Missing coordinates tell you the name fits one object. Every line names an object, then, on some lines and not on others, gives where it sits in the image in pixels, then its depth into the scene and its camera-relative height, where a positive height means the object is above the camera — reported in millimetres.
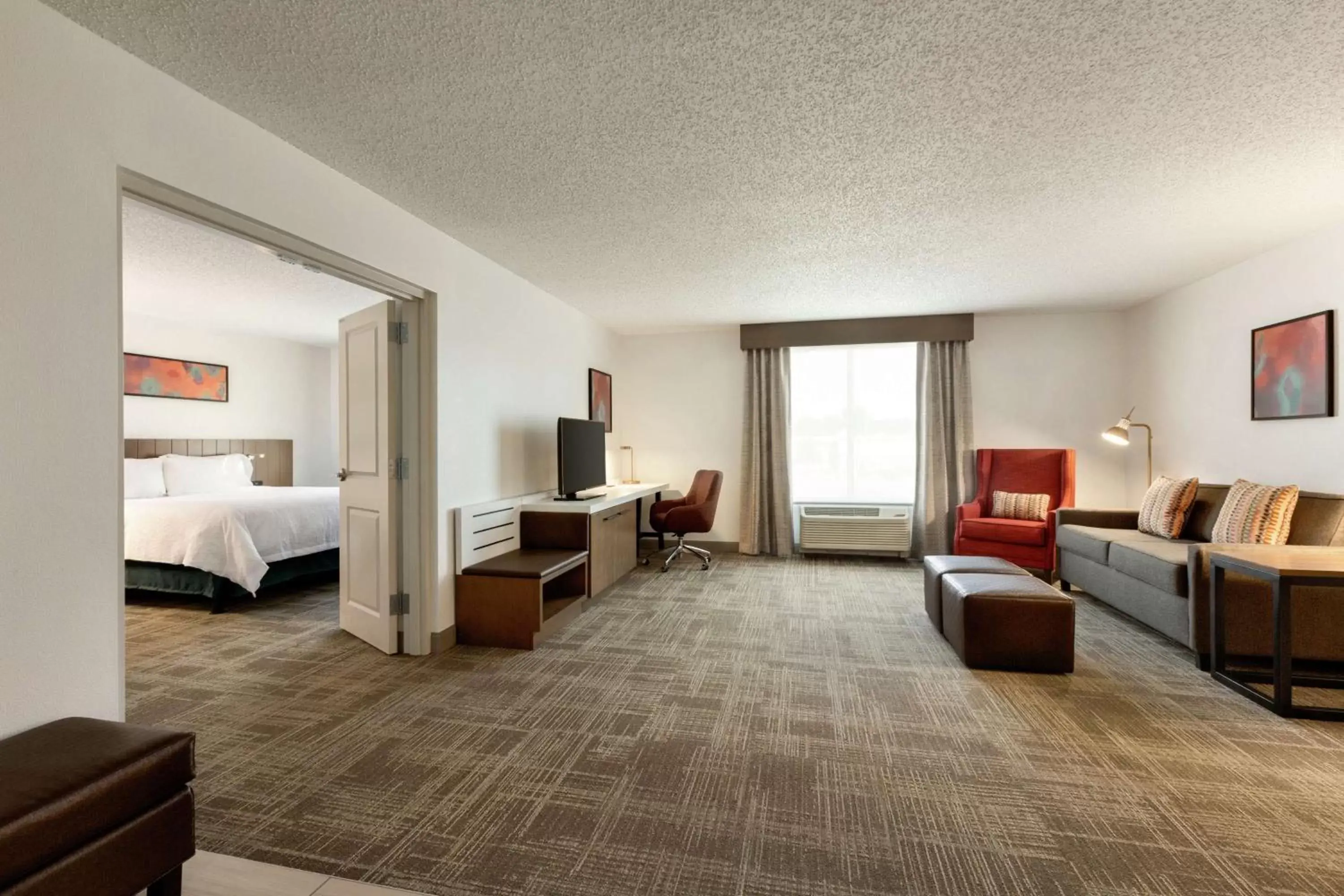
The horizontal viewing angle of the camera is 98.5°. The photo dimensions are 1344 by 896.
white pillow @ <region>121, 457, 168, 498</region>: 4980 -275
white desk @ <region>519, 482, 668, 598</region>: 4188 -681
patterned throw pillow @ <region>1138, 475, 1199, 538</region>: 3945 -461
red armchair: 4750 -548
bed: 4117 -694
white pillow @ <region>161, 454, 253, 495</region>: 5355 -260
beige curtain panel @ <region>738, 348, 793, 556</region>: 6102 -112
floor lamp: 4629 +67
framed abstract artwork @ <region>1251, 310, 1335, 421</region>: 3305 +441
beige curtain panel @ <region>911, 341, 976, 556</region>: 5703 -20
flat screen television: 4270 -79
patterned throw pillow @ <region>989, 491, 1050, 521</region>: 4996 -559
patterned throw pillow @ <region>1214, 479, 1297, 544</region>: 3219 -424
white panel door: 3238 -192
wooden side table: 2404 -582
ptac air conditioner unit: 5707 -855
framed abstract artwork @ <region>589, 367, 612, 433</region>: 5727 +496
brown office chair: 5312 -630
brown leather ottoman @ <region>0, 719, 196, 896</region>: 1167 -797
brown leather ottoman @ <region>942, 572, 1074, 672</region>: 2943 -953
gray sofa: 2801 -801
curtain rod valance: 5664 +1132
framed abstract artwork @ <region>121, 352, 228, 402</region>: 5527 +695
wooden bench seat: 3328 -904
